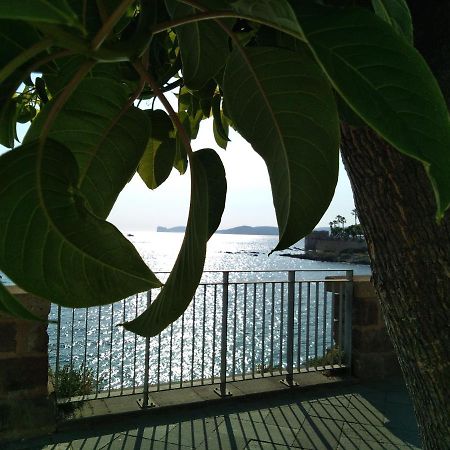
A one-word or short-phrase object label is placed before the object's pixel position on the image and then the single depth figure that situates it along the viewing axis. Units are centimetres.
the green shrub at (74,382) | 377
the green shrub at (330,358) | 471
